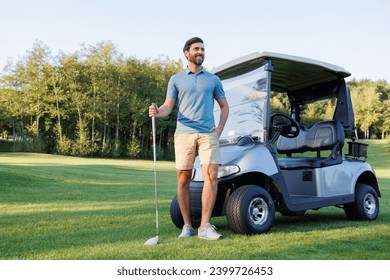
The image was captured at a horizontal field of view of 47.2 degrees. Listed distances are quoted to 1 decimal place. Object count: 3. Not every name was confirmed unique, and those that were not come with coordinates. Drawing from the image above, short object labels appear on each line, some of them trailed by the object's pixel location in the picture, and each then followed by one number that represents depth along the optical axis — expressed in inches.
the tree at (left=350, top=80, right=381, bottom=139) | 2170.8
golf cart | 188.1
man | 177.3
